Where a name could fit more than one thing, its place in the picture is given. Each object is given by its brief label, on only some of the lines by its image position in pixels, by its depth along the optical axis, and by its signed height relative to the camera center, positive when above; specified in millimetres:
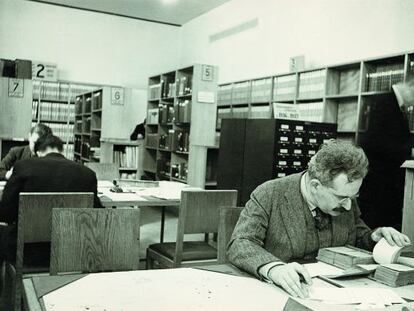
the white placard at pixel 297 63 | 5797 +913
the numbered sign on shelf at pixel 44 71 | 8797 +961
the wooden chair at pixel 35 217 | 2348 -483
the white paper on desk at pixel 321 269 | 1647 -468
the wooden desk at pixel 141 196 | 3414 -528
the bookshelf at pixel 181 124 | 5930 +88
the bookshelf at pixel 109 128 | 6699 -30
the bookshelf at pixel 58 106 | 8697 +323
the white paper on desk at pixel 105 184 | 4150 -526
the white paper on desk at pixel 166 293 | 1289 -482
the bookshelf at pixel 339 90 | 4422 +534
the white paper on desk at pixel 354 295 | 1411 -475
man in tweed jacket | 1737 -308
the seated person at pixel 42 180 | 2809 -347
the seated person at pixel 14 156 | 4766 -354
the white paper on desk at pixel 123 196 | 3474 -528
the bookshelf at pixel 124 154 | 6602 -380
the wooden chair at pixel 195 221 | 2822 -543
